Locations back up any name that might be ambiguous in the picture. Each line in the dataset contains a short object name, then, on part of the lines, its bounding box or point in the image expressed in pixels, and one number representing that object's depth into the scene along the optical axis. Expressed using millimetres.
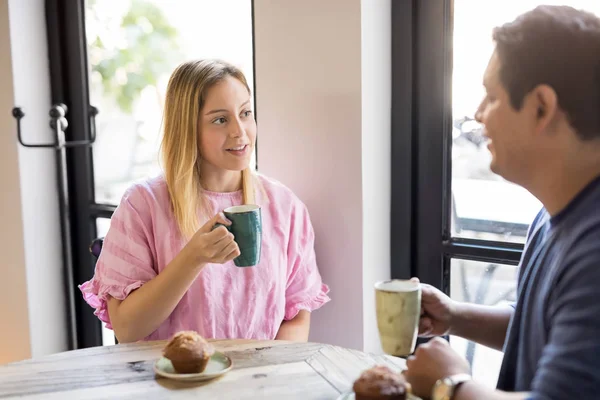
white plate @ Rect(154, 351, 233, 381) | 1367
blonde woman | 1818
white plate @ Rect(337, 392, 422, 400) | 1236
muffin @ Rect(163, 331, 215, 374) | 1379
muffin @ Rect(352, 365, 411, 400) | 1188
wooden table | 1328
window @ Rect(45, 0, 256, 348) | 2535
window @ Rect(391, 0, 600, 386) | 1907
